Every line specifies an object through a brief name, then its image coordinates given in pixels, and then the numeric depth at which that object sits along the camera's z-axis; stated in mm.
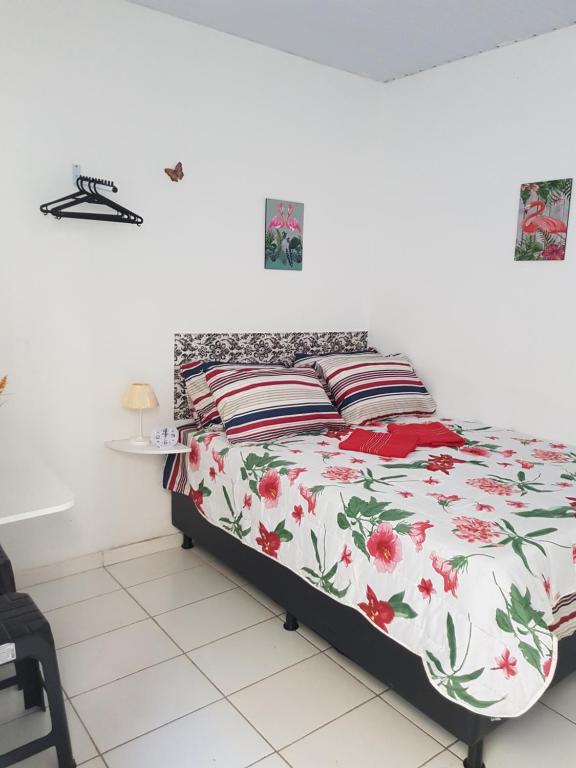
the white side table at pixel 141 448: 2797
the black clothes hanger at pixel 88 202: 2590
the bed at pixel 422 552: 1592
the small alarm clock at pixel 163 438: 2859
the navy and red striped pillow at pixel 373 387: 3170
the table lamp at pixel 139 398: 2814
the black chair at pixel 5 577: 1955
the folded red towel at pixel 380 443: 2551
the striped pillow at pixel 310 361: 3354
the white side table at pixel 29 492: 1814
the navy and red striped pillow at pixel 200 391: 2965
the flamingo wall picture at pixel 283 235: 3315
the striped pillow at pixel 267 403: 2760
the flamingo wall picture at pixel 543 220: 2859
